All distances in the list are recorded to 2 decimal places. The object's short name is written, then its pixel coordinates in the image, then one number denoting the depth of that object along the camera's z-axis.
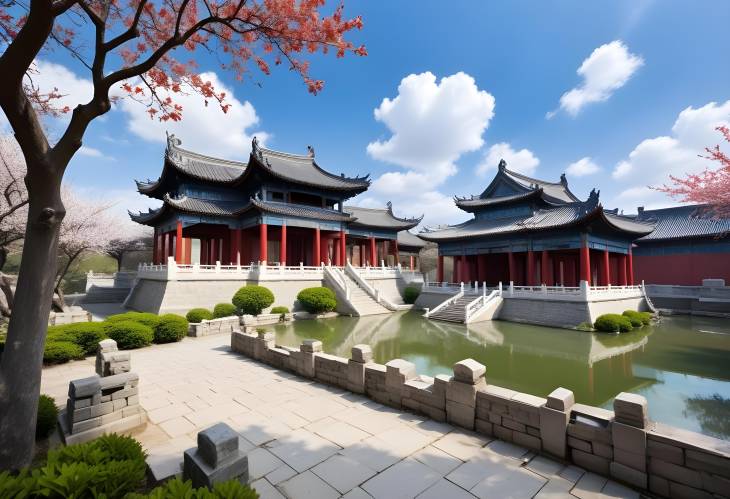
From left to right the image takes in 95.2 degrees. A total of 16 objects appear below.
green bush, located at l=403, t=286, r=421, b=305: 24.14
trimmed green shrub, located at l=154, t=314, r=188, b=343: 11.02
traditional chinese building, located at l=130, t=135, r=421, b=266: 21.58
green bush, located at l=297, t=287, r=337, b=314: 18.59
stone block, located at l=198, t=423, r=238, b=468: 2.75
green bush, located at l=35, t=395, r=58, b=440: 4.38
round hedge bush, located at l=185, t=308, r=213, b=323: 14.15
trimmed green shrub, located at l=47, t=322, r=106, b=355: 8.89
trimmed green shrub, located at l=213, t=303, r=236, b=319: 15.43
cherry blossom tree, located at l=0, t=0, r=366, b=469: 3.22
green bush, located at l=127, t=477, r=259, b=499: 2.18
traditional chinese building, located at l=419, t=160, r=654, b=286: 18.92
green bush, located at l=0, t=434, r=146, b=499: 2.23
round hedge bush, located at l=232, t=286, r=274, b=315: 16.33
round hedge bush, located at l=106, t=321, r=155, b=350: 10.01
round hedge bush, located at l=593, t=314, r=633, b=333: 14.97
